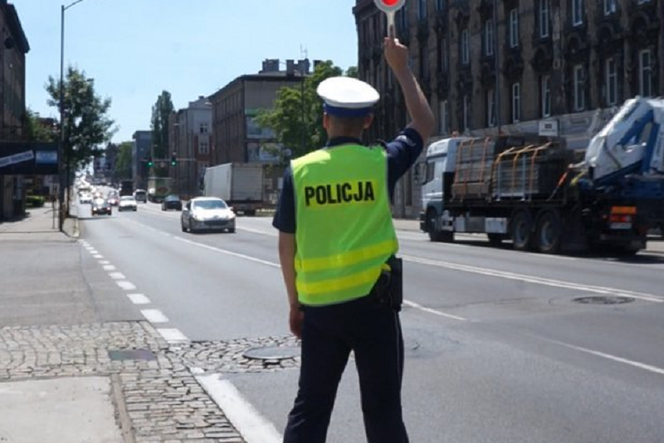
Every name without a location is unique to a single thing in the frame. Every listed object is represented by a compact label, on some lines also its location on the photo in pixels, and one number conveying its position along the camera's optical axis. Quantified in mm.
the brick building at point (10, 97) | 68500
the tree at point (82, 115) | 72938
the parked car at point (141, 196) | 160150
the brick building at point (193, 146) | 152625
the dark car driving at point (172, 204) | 101250
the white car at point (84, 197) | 147688
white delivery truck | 76938
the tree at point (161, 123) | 192750
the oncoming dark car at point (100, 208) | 82612
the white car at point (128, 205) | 97438
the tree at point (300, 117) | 80812
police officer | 4465
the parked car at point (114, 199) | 122625
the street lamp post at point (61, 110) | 52719
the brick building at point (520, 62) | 37969
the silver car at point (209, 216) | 43656
